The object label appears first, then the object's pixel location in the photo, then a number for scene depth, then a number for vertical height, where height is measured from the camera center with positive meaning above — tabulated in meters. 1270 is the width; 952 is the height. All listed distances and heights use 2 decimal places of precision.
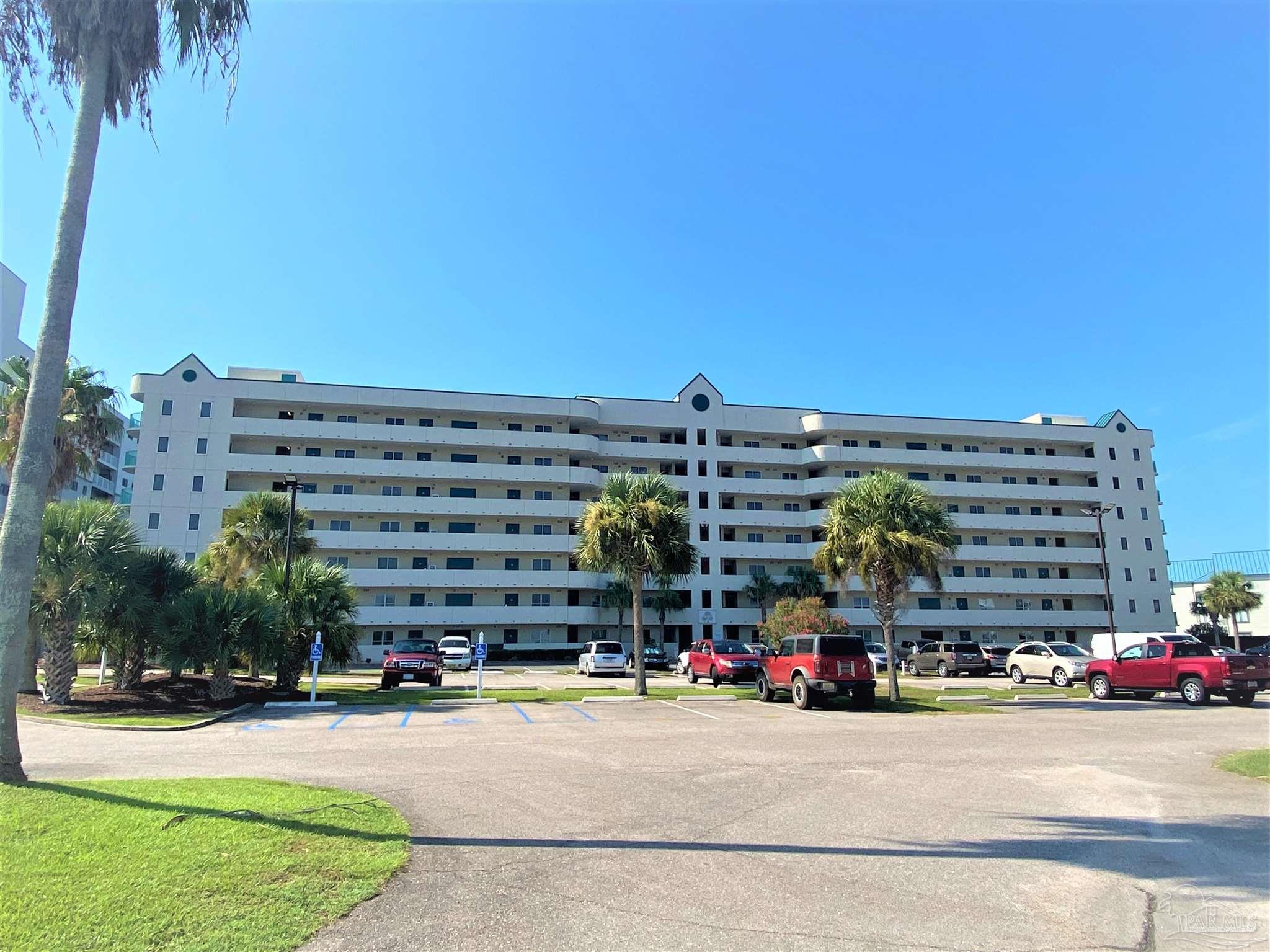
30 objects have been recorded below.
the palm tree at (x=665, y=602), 59.69 +1.76
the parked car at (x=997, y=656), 40.62 -1.84
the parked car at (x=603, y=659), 39.09 -1.81
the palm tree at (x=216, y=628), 19.58 -0.10
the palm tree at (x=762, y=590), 63.12 +2.83
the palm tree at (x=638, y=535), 26.70 +3.12
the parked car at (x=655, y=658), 47.94 -2.16
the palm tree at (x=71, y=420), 23.61 +6.94
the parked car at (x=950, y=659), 37.97 -1.81
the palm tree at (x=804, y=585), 63.37 +3.27
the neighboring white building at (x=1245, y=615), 77.94 +1.36
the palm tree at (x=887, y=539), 24.31 +2.76
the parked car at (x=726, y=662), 30.61 -1.54
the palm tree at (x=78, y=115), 8.45 +6.67
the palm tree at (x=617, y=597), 59.50 +2.18
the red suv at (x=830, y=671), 20.98 -1.29
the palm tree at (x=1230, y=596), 65.31 +2.40
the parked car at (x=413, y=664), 29.02 -1.55
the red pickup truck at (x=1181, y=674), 22.72 -1.55
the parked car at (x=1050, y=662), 31.92 -1.68
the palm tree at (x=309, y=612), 23.55 +0.38
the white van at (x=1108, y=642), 40.56 -0.98
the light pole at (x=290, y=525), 24.41 +3.70
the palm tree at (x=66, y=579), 18.22 +1.09
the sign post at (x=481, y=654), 23.08 -0.93
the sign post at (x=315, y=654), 21.12 -0.83
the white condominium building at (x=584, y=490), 58.25 +11.20
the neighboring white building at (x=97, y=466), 45.59 +17.81
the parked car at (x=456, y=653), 44.75 -1.72
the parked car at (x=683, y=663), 37.19 -1.98
